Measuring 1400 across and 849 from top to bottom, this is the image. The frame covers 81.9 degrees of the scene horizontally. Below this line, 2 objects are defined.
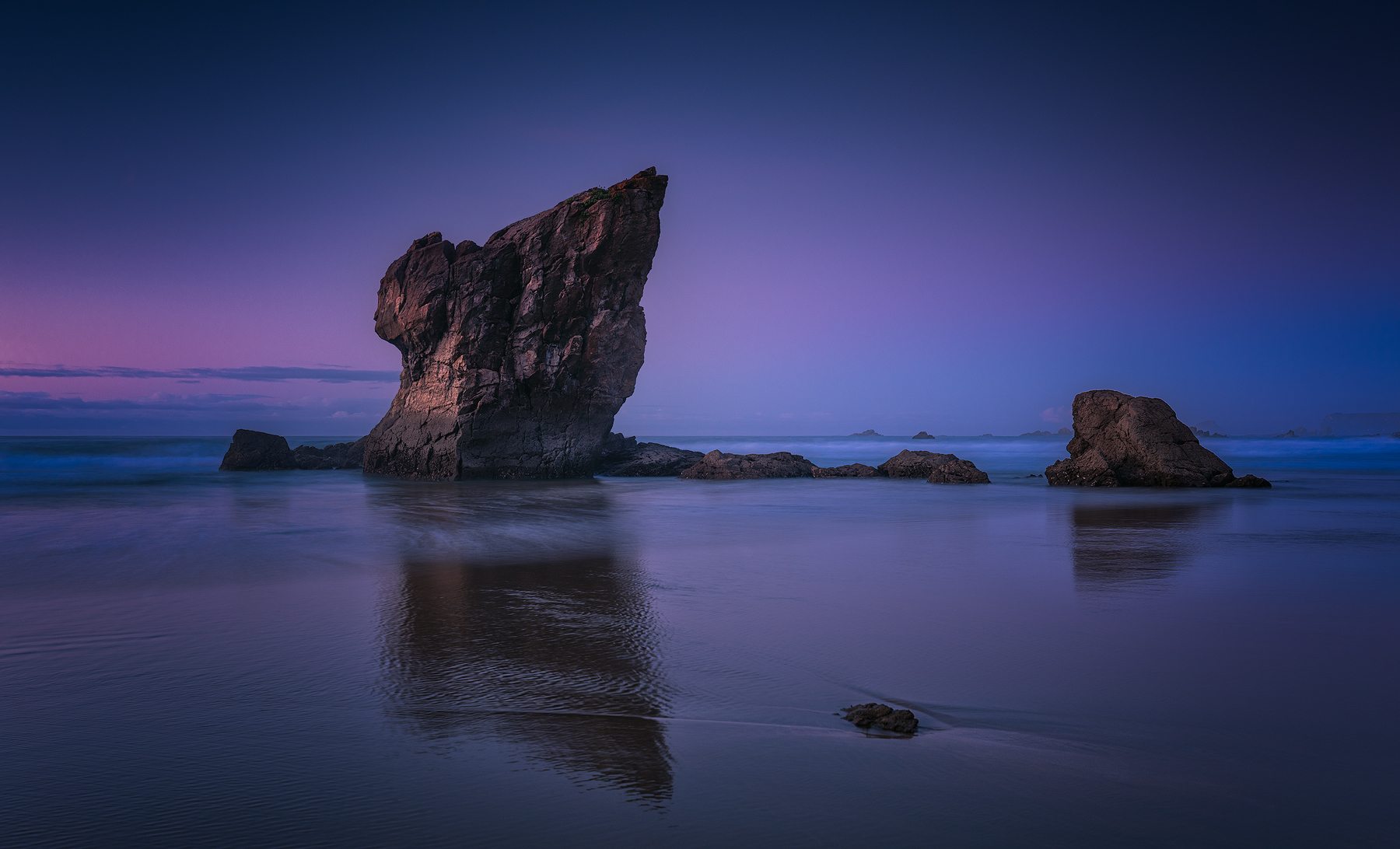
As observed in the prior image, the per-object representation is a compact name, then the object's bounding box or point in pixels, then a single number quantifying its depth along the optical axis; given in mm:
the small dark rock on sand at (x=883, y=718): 4223
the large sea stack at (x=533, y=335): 28297
